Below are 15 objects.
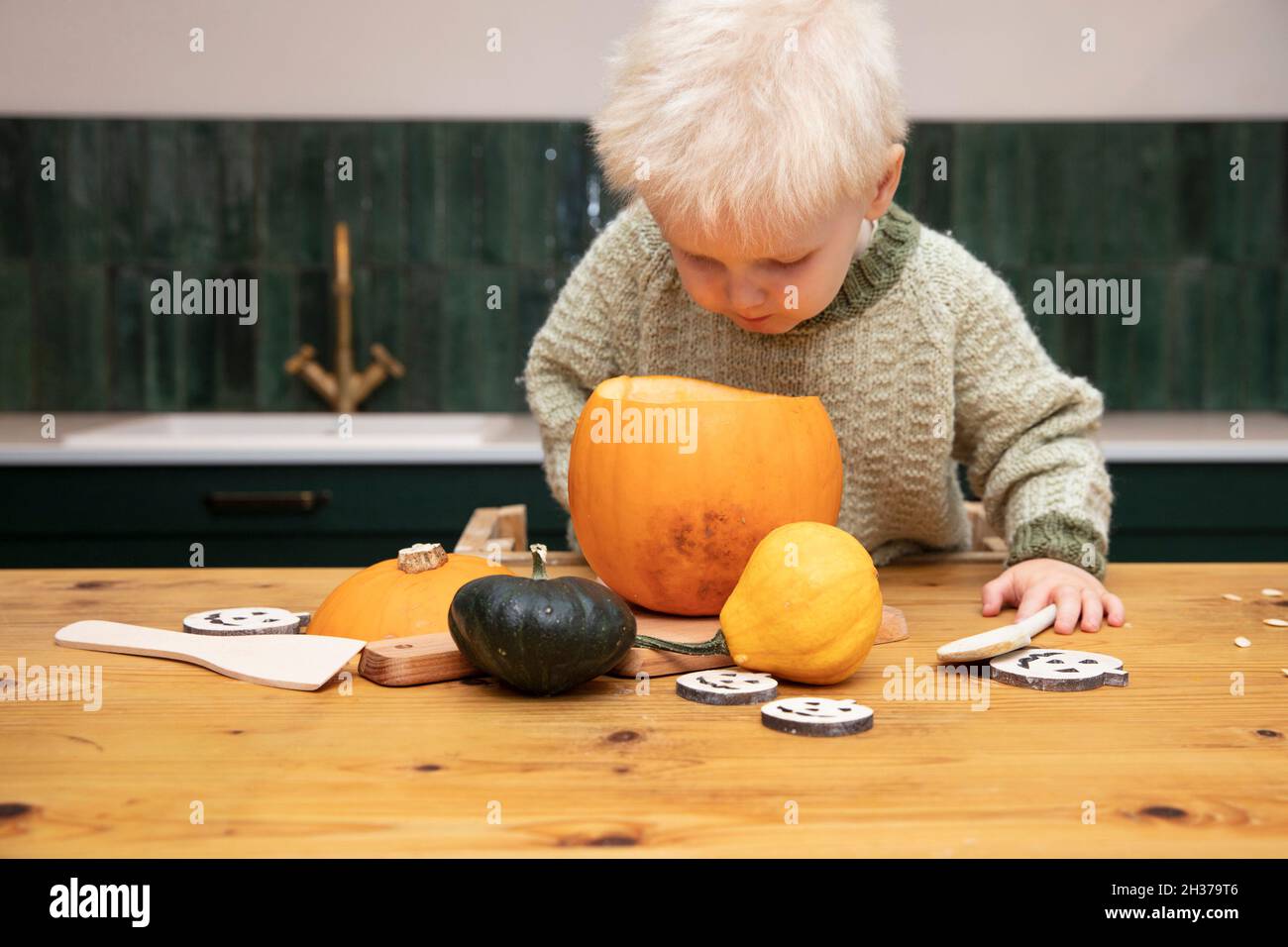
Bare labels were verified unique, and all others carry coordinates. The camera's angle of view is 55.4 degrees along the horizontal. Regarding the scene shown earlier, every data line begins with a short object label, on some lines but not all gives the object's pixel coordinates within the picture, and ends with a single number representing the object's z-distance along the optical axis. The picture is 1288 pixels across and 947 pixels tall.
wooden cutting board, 0.68
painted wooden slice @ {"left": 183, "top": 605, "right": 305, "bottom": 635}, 0.78
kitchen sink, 2.21
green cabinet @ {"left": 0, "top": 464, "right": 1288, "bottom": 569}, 2.06
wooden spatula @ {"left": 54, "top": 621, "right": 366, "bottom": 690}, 0.68
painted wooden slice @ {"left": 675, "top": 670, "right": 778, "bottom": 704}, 0.65
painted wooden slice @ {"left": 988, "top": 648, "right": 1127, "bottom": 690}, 0.69
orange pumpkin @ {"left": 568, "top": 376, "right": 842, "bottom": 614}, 0.80
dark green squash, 0.64
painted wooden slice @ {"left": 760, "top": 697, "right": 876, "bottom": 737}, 0.60
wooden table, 0.47
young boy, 0.80
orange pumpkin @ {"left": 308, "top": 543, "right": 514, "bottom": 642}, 0.76
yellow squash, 0.66
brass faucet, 2.54
